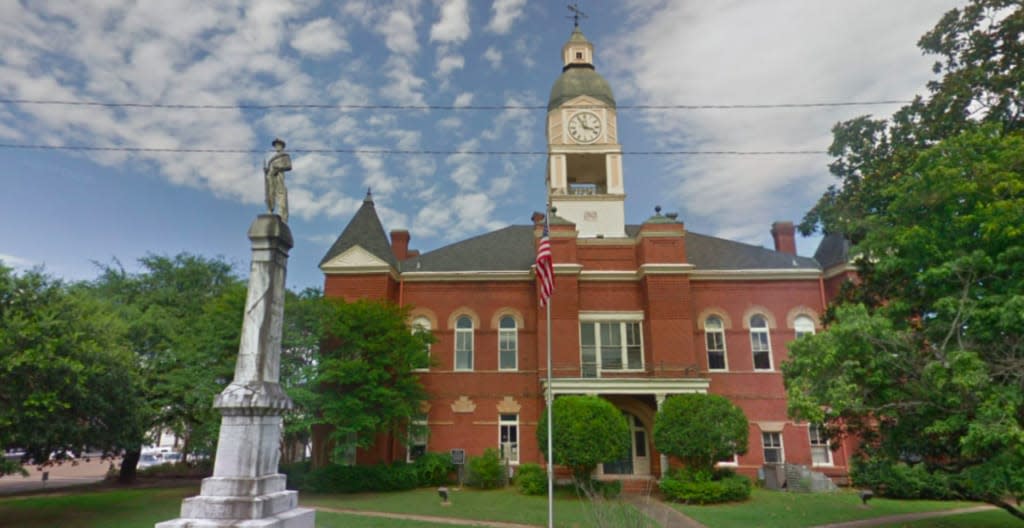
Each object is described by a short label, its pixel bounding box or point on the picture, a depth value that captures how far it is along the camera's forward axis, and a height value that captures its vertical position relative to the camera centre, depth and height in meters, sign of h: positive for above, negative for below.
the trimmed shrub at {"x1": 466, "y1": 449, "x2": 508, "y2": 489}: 21.06 -2.20
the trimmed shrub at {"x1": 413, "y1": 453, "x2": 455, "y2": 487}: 21.64 -2.14
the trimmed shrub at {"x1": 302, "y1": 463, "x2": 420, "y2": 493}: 20.36 -2.39
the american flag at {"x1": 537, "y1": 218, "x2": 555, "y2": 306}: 14.19 +3.63
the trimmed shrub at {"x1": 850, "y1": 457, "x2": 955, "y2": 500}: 17.58 -2.43
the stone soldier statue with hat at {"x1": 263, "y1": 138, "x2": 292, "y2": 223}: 9.91 +4.07
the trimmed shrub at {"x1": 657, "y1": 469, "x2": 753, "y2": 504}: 18.22 -2.45
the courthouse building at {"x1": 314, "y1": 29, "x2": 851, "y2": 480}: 23.16 +3.73
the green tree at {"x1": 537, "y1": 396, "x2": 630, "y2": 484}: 18.58 -0.72
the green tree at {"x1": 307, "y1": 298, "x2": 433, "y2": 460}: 19.50 +1.45
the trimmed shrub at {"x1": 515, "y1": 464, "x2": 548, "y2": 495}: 19.70 -2.41
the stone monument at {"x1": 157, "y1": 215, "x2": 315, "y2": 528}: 7.72 -0.15
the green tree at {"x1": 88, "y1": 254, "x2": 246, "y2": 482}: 18.83 +2.98
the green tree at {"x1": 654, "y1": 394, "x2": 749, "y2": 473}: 18.66 -0.64
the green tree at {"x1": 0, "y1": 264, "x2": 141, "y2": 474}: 12.40 +0.93
